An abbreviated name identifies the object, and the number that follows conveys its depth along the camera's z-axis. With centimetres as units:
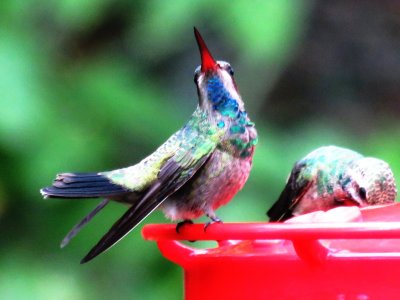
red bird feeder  372
